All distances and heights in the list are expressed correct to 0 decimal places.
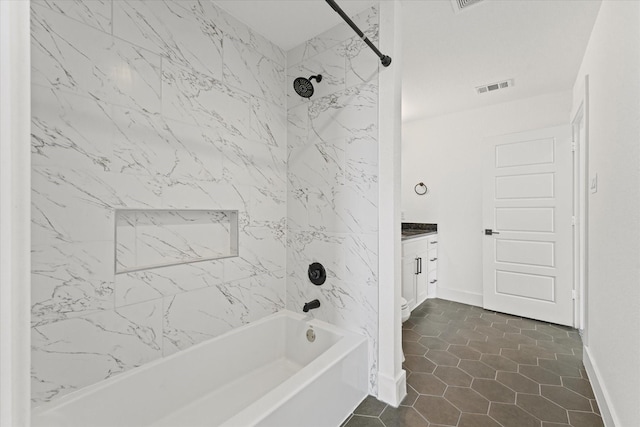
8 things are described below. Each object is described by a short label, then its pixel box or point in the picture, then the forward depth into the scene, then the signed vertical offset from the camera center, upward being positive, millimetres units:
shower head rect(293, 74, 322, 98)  1966 +872
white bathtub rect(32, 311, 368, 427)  1285 -903
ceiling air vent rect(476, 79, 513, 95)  2971 +1373
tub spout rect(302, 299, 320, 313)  2096 -645
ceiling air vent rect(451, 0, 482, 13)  1864 +1374
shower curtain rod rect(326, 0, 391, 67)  1325 +951
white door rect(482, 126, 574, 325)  3037 -88
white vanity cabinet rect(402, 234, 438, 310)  3230 -623
